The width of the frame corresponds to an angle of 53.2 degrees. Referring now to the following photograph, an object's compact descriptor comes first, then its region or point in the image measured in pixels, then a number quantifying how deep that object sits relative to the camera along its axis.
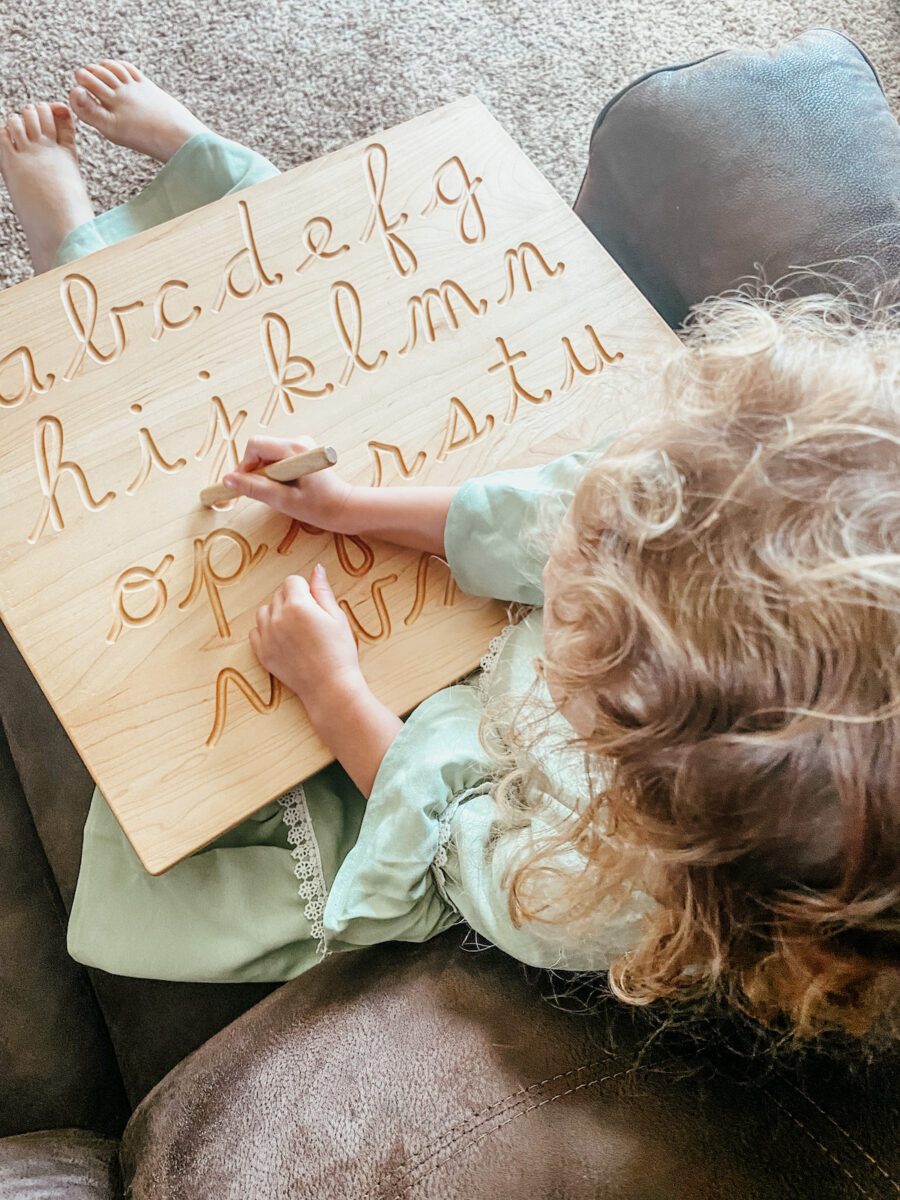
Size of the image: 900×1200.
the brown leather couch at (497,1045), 0.44
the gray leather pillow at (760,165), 0.65
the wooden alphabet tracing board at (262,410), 0.60
